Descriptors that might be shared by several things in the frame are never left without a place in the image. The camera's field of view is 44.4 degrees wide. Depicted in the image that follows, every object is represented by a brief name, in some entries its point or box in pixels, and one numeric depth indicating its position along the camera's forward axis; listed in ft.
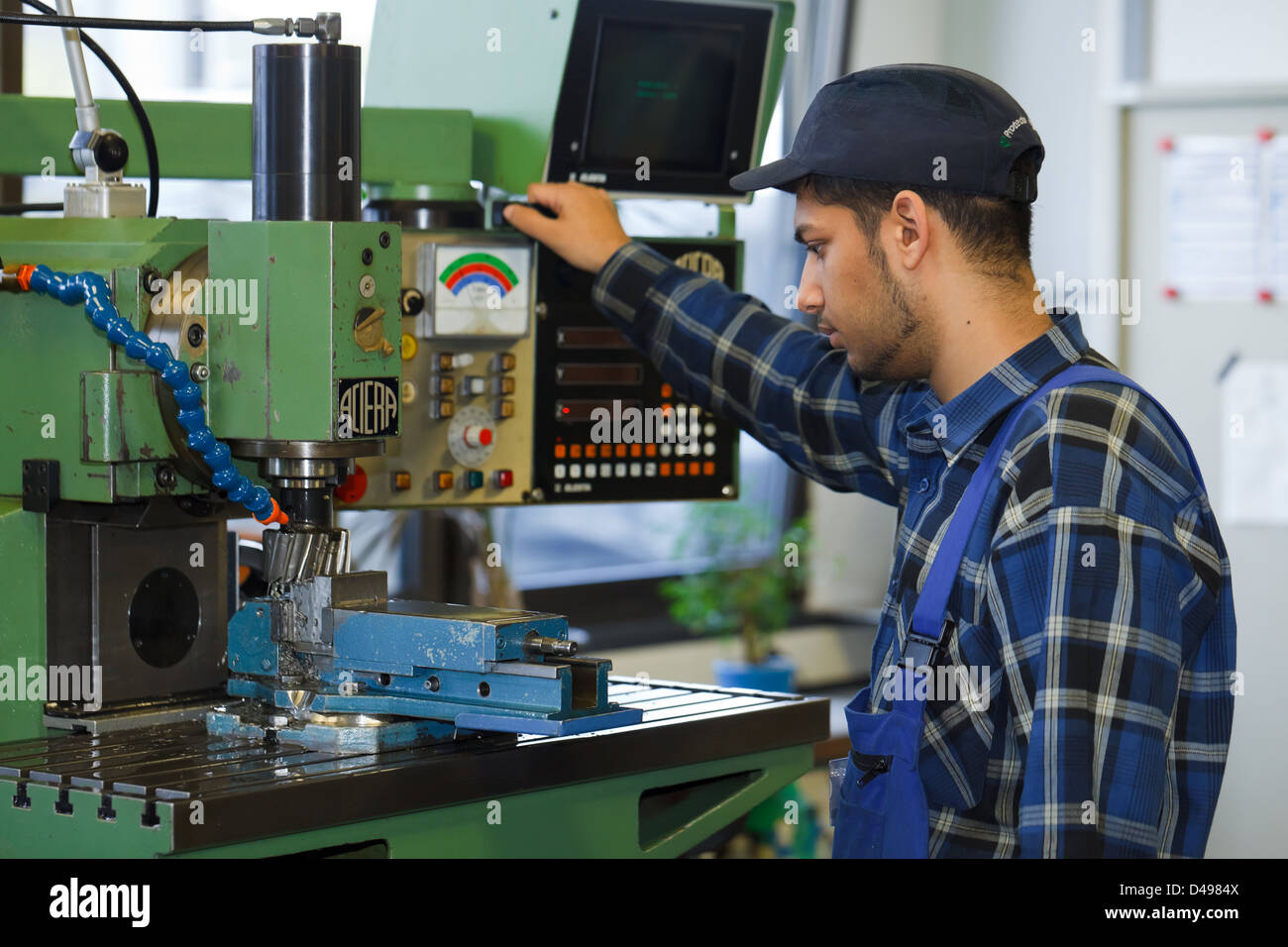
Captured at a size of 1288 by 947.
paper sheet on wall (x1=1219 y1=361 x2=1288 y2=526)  12.71
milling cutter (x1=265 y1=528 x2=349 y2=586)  5.18
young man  4.49
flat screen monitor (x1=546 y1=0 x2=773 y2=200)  6.57
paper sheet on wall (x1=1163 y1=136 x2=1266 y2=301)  12.75
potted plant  14.11
